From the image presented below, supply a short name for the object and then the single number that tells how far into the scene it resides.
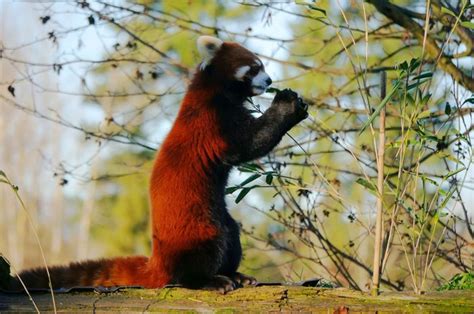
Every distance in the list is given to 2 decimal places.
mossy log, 7.78
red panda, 9.70
